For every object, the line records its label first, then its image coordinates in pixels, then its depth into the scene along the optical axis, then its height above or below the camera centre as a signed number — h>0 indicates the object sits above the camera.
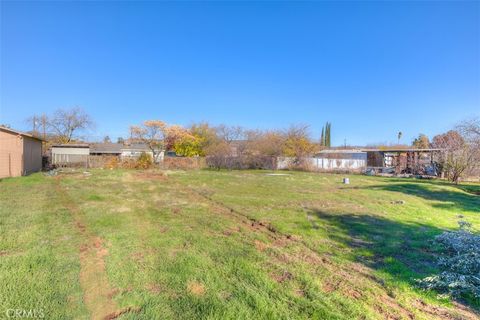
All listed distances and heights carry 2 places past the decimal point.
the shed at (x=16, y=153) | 13.84 +0.18
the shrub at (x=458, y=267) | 3.19 -1.52
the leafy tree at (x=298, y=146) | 28.98 +1.31
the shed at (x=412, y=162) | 24.01 -0.34
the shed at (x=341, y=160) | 28.33 -0.21
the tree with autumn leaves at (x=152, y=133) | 31.25 +2.78
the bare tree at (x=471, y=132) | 15.63 +1.61
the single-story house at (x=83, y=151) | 25.03 +0.68
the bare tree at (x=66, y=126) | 35.41 +4.13
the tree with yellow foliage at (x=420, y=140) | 50.35 +3.65
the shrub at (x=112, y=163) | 24.44 -0.59
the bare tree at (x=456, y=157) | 17.25 +0.13
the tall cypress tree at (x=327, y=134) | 60.50 +5.39
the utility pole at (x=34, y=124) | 34.75 +4.20
